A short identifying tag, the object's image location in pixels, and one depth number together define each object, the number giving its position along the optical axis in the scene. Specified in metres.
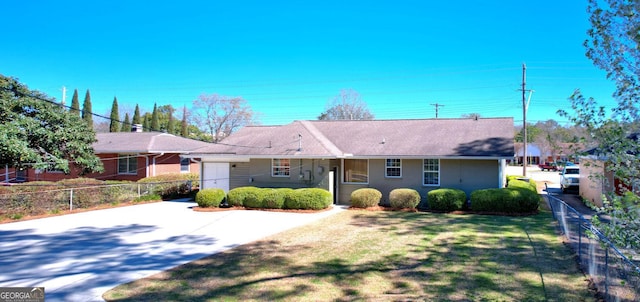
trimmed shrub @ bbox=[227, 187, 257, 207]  16.14
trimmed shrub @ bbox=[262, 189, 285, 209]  15.66
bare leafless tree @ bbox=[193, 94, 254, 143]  43.88
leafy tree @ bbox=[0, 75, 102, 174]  12.71
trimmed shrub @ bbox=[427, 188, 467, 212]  14.64
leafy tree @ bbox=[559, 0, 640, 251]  3.52
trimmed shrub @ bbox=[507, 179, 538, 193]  16.24
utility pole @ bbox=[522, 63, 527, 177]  29.77
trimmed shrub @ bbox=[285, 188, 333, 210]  15.20
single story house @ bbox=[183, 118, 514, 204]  16.20
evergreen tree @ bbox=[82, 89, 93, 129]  42.59
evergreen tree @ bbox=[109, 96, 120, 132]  46.50
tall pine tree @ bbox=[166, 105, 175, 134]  45.81
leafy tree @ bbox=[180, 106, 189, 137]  44.06
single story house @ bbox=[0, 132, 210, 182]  23.20
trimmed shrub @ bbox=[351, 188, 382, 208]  15.69
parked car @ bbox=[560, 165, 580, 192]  22.62
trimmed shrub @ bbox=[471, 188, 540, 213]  13.90
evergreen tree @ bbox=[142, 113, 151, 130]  46.64
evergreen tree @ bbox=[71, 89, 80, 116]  42.25
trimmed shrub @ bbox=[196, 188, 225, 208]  16.03
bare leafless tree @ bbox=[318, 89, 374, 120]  46.28
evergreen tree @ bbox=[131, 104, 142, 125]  46.31
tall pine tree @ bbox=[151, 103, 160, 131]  44.70
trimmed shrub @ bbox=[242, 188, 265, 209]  15.84
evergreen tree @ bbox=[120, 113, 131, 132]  47.13
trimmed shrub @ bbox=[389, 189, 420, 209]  15.23
